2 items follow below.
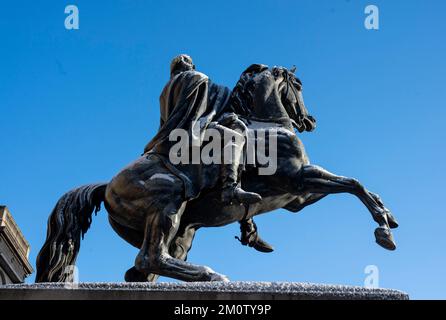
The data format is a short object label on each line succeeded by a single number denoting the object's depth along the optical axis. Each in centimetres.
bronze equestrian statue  827
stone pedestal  638
